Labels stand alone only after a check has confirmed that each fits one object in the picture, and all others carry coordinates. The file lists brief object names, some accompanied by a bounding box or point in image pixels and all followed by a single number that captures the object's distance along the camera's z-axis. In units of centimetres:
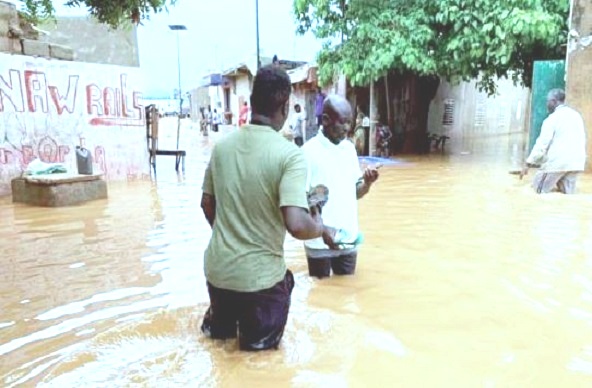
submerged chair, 1174
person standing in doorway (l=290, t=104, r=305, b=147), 1747
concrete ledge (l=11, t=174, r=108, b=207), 789
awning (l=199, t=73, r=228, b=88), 3091
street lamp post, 3251
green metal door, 1112
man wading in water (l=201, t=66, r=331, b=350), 263
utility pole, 1930
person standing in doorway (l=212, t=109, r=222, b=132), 3153
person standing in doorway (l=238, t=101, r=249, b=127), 2364
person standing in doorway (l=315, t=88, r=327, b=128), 1565
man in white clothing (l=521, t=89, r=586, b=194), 756
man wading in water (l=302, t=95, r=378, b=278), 384
